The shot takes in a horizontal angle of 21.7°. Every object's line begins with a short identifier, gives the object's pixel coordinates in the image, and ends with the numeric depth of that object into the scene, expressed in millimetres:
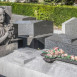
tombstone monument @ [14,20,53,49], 7609
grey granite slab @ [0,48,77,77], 4332
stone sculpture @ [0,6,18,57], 5357
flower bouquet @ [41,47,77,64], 4668
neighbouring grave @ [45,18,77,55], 5719
